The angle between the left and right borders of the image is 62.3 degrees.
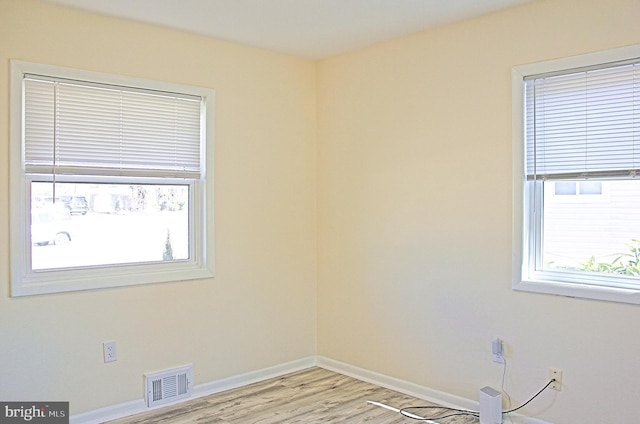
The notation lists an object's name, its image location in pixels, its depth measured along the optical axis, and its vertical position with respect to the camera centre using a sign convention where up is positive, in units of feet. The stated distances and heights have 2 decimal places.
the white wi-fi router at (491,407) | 10.07 -3.77
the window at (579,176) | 9.05 +0.61
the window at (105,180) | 9.98 +0.59
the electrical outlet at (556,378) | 9.68 -3.09
